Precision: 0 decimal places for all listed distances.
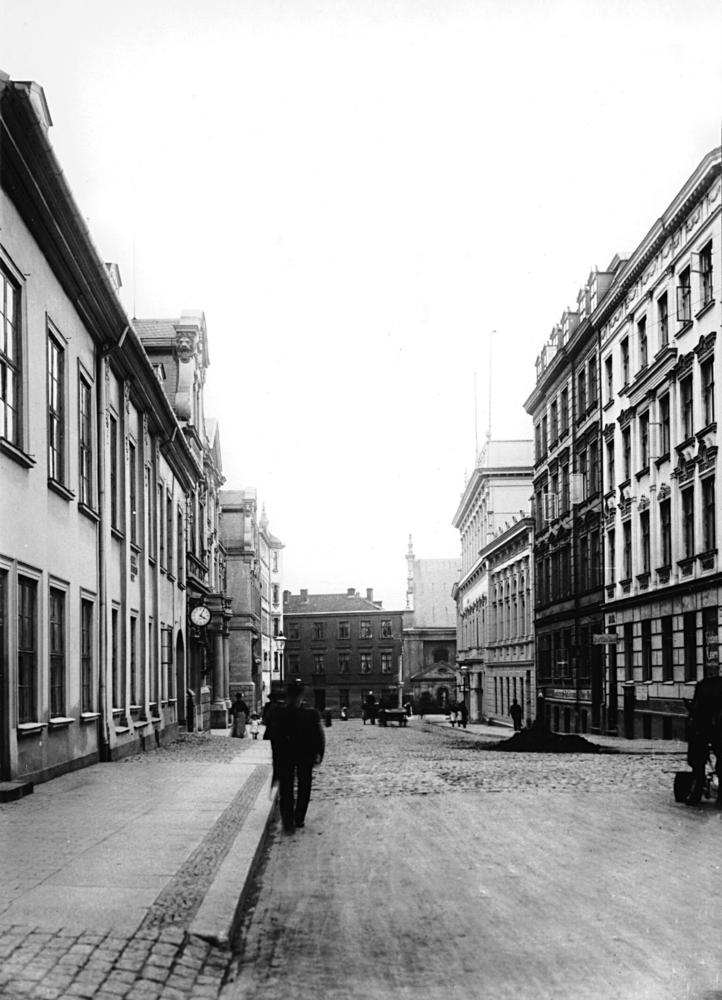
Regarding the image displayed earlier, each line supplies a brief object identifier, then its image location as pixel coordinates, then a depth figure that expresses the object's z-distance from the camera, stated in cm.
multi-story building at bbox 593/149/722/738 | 2980
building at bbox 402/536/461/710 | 10912
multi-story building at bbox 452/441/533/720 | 7144
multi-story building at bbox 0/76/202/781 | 1394
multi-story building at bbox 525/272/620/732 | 4278
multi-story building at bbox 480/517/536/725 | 5731
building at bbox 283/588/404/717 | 11419
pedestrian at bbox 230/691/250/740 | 3444
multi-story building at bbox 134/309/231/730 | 3822
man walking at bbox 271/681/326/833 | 1182
